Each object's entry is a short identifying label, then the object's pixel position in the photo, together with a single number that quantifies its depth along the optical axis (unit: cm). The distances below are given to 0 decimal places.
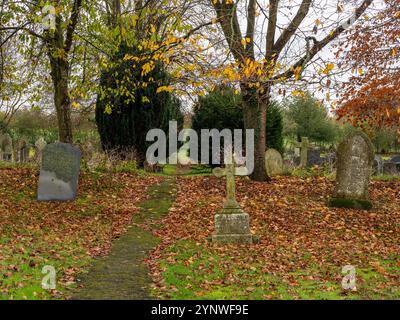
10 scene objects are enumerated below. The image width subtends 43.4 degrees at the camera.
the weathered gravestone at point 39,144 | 2413
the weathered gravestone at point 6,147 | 2606
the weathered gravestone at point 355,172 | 1410
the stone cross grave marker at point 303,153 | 2406
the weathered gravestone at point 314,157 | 2766
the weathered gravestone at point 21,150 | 2544
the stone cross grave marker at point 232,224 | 1059
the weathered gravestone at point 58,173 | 1411
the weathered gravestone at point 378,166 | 2412
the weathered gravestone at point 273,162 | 1966
